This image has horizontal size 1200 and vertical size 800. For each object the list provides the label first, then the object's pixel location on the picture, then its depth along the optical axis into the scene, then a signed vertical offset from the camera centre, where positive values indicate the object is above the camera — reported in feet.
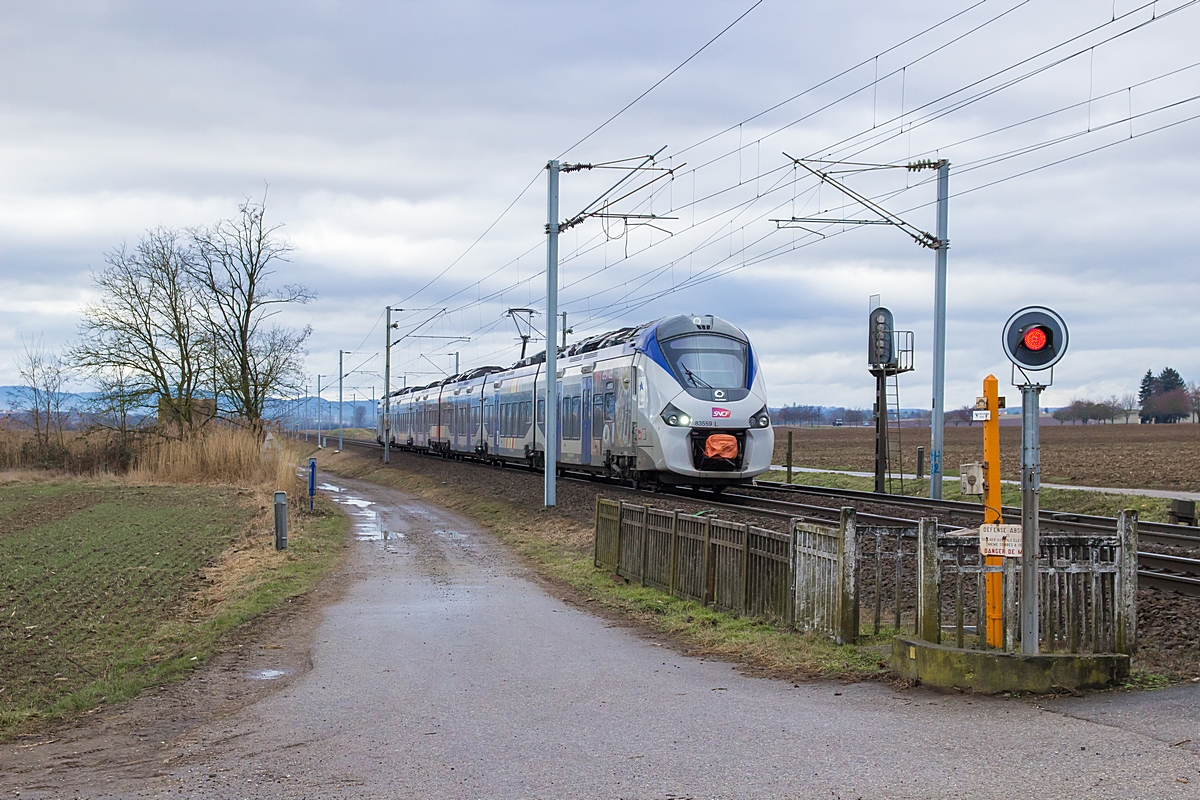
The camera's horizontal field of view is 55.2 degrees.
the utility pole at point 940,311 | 86.63 +9.14
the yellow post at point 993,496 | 29.40 -1.69
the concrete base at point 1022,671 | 27.02 -5.68
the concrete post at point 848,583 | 32.83 -4.37
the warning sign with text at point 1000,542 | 28.22 -2.71
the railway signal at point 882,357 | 100.99 +6.63
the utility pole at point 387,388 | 189.96 +7.14
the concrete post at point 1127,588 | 29.58 -4.02
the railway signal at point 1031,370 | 27.20 +1.50
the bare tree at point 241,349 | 148.36 +10.02
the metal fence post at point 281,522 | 67.10 -5.63
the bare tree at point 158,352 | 143.95 +9.24
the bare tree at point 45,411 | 156.35 +1.78
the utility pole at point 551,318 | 79.82 +7.87
